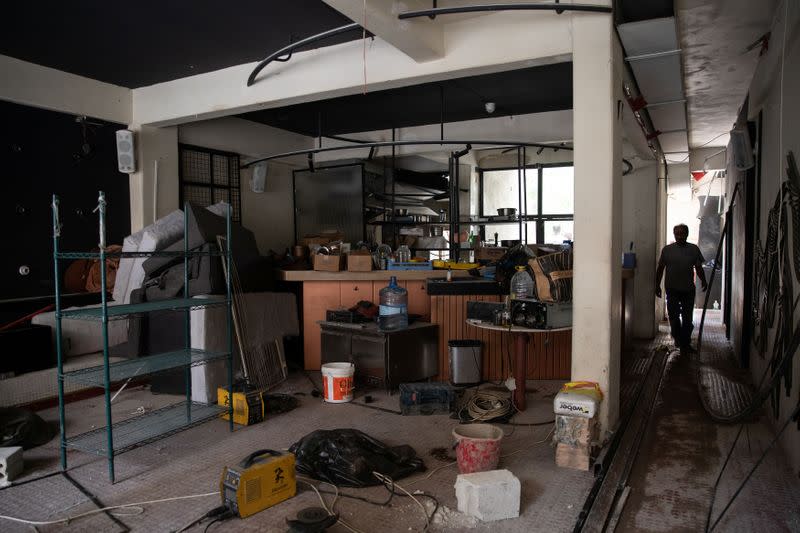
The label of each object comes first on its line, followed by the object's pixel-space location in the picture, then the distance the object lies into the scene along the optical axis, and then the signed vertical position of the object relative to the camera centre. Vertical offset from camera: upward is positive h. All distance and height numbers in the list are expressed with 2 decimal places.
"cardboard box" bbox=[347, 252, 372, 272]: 5.68 -0.17
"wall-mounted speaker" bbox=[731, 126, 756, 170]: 5.08 +0.89
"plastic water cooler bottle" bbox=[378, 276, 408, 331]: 4.89 -0.59
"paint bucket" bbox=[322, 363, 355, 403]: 4.59 -1.18
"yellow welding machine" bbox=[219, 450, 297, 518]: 2.71 -1.22
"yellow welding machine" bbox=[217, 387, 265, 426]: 4.06 -1.20
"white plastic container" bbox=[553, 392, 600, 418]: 3.21 -0.97
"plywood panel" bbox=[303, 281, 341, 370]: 5.76 -0.66
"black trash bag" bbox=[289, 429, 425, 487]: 3.08 -1.27
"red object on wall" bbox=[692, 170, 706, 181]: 9.78 +1.26
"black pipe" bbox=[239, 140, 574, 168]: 4.91 +0.99
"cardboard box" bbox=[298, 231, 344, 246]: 7.33 +0.12
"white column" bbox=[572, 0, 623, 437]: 3.48 +0.31
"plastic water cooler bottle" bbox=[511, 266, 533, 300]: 4.63 -0.34
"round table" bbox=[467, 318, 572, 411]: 4.23 -0.89
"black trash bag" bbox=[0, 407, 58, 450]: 3.64 -1.25
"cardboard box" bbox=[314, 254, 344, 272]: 5.82 -0.17
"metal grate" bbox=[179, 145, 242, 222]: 6.56 +0.90
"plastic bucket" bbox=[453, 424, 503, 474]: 3.09 -1.20
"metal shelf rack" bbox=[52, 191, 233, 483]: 3.12 -0.78
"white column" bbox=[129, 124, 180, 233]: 5.86 +0.80
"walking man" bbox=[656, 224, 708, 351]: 6.70 -0.44
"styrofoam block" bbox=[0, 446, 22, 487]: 3.10 -1.26
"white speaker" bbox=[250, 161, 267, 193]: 7.37 +0.96
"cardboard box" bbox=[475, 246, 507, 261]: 6.66 -0.09
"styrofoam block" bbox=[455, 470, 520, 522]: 2.67 -1.26
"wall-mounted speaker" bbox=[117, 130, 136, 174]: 5.68 +1.03
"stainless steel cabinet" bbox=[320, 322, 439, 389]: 4.82 -0.97
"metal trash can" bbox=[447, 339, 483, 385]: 4.95 -1.07
